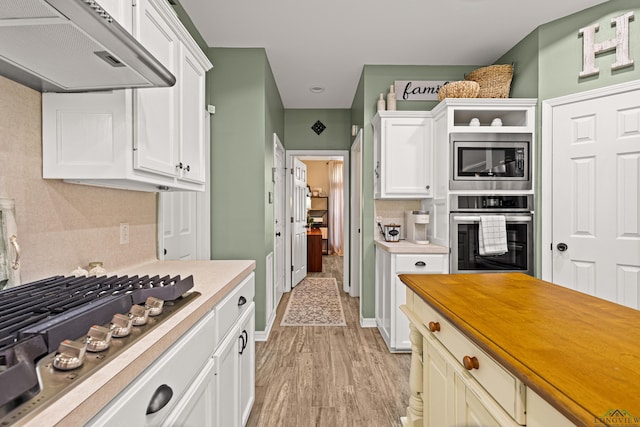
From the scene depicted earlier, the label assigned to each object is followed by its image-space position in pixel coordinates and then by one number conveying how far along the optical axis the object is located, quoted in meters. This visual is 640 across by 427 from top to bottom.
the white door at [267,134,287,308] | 4.00
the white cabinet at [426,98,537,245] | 2.91
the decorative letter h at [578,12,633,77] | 2.47
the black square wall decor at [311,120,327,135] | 5.11
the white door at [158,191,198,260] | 2.31
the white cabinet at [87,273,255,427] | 0.76
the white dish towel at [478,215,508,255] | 2.85
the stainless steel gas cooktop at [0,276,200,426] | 0.56
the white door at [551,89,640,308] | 2.42
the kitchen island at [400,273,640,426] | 0.64
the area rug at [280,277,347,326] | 3.73
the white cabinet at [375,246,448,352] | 2.89
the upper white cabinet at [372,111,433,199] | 3.27
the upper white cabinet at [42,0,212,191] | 1.26
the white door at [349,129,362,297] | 4.65
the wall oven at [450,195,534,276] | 2.90
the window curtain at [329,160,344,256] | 8.74
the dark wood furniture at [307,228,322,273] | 6.59
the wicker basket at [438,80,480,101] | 2.99
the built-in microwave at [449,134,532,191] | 2.91
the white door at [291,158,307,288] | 5.26
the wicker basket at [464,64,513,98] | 3.11
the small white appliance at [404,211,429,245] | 3.28
